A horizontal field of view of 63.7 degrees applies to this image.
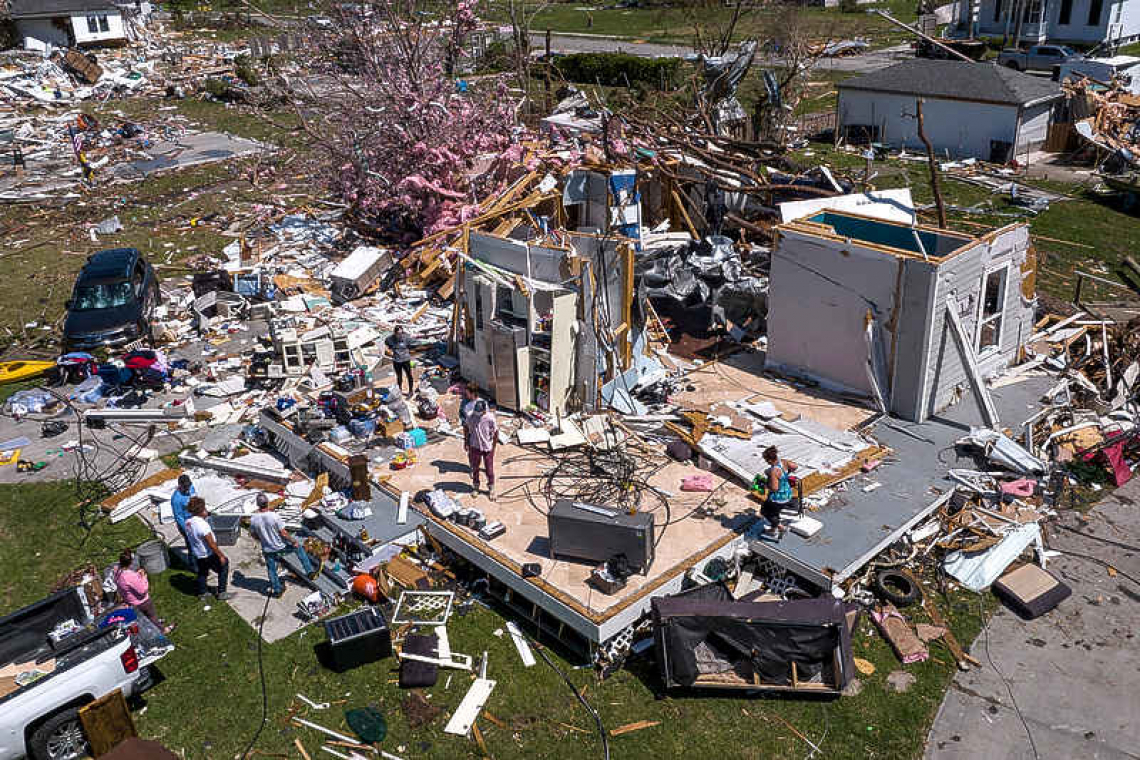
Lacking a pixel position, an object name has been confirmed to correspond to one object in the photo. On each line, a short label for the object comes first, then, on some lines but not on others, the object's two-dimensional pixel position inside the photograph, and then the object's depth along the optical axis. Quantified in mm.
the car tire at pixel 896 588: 11836
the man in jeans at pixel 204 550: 11742
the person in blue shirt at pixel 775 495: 12008
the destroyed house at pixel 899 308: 14539
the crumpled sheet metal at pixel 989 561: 12241
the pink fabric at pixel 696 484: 13523
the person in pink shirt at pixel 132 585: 11062
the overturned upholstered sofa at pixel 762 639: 10359
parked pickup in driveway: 44716
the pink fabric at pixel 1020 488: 13609
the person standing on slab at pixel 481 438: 13047
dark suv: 19406
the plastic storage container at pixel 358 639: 10828
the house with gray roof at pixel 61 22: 54594
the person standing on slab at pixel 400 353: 16578
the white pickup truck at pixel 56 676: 9273
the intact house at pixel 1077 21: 53188
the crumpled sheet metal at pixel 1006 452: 13844
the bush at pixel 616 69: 46531
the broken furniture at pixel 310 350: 17922
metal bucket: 12805
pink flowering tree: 23906
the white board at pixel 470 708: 10141
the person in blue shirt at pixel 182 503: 12188
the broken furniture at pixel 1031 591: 11812
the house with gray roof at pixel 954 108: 32031
